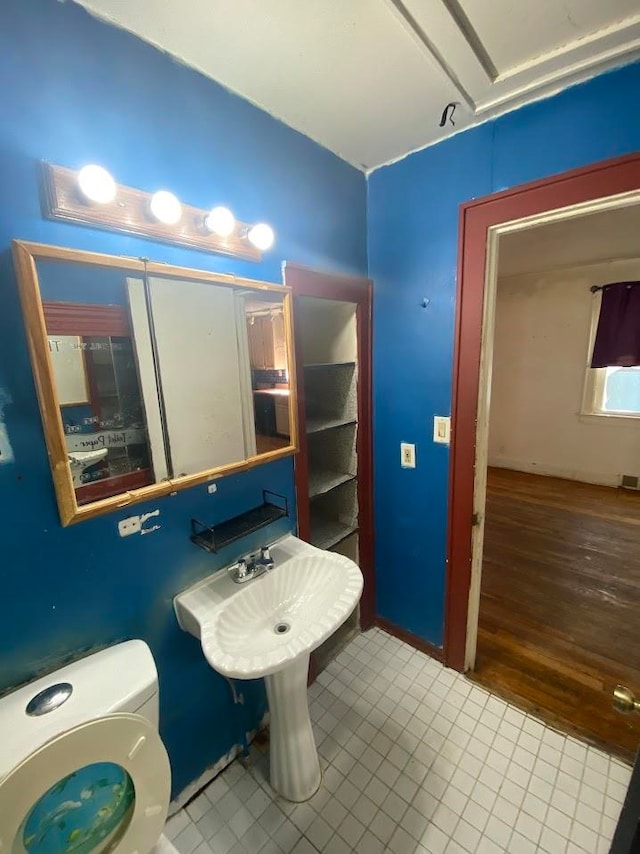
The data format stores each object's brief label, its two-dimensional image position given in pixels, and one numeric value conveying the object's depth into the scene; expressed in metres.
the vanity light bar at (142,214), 0.80
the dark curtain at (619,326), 3.31
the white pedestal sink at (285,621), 1.01
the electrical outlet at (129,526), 0.97
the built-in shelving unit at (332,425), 1.72
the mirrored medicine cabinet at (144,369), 0.82
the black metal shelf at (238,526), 1.12
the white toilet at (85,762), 0.67
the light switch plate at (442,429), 1.53
